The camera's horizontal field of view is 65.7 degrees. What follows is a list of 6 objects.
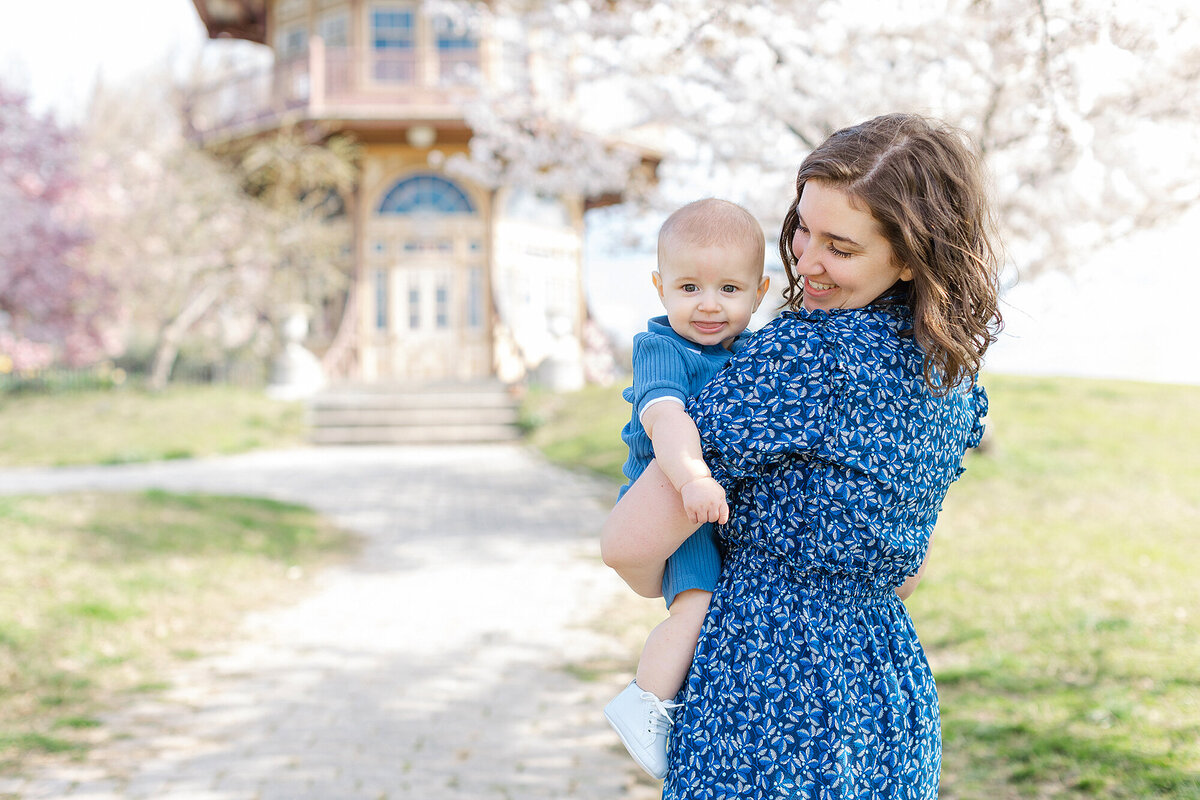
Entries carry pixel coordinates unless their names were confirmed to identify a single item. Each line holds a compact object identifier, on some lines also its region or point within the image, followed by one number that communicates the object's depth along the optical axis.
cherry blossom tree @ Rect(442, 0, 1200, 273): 4.64
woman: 1.36
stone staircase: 14.47
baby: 1.48
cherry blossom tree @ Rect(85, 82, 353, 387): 16.38
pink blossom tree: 17.00
